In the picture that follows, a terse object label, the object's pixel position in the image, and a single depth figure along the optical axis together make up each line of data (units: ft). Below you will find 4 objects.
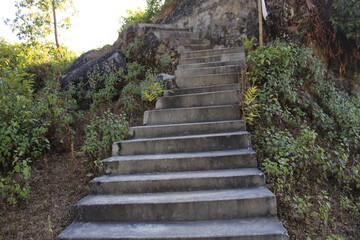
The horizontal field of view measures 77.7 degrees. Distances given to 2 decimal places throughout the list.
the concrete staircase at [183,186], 7.18
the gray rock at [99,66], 20.20
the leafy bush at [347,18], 16.29
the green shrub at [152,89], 14.87
